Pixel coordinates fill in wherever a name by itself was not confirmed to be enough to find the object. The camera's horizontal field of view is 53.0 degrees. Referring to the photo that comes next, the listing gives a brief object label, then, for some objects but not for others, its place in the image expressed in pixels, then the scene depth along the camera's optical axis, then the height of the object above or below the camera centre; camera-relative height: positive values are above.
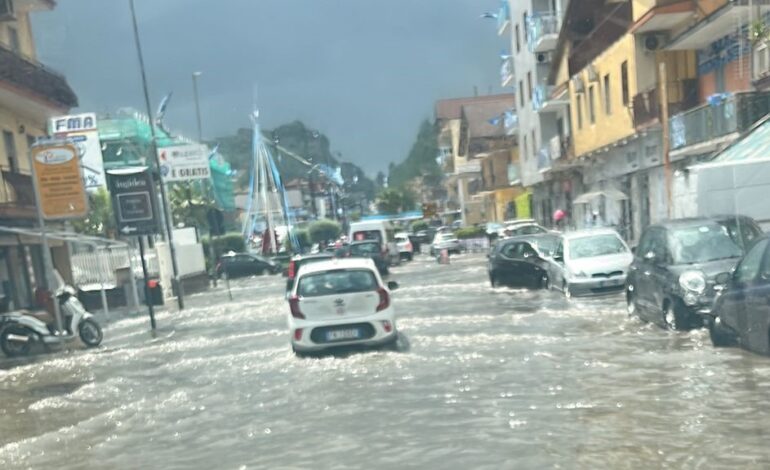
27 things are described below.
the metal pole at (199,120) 45.17 +5.45
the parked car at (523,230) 34.06 -2.26
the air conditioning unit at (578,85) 33.60 +3.86
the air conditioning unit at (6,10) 23.27 +6.74
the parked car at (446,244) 46.31 -3.44
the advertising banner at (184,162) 31.94 +2.19
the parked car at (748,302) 8.53 -1.70
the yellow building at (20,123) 20.98 +3.50
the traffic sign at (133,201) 22.20 +0.57
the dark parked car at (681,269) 11.11 -1.60
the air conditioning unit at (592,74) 30.94 +3.90
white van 38.38 -1.82
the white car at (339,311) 11.98 -1.75
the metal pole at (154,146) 26.50 +2.66
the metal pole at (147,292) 19.71 -1.90
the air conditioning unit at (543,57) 46.09 +7.12
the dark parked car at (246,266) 45.84 -3.40
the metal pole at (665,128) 22.90 +1.10
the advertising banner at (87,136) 36.34 +4.29
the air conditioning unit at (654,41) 25.38 +4.06
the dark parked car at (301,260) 22.45 -1.75
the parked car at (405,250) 45.50 -3.42
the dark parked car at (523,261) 21.72 -2.33
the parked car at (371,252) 31.84 -2.36
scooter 16.00 -2.11
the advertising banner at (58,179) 18.23 +1.18
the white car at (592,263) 16.94 -2.04
